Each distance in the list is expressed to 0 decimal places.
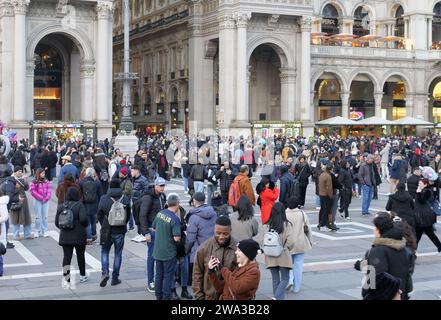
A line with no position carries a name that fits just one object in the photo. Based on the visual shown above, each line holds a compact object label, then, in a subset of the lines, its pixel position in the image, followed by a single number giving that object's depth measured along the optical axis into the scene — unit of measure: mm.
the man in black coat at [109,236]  11875
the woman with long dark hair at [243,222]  11211
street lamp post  38406
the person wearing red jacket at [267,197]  14695
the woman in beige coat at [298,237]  11281
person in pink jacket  16500
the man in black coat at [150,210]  11646
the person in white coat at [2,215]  12641
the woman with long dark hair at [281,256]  10438
